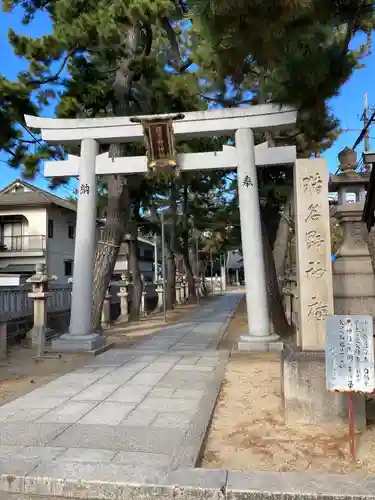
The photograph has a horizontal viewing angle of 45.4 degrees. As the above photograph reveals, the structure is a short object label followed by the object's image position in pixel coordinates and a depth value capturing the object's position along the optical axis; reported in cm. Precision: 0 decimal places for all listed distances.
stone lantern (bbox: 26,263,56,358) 1073
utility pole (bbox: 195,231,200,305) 3936
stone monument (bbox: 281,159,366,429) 488
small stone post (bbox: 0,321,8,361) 977
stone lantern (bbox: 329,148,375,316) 602
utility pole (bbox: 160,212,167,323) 1854
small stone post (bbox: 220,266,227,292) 5759
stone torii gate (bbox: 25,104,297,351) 980
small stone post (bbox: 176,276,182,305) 3405
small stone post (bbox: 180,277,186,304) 3588
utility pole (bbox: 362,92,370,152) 1391
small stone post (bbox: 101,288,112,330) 1665
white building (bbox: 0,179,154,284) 2819
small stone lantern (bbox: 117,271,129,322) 1938
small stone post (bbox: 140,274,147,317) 2337
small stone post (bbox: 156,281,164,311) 2620
